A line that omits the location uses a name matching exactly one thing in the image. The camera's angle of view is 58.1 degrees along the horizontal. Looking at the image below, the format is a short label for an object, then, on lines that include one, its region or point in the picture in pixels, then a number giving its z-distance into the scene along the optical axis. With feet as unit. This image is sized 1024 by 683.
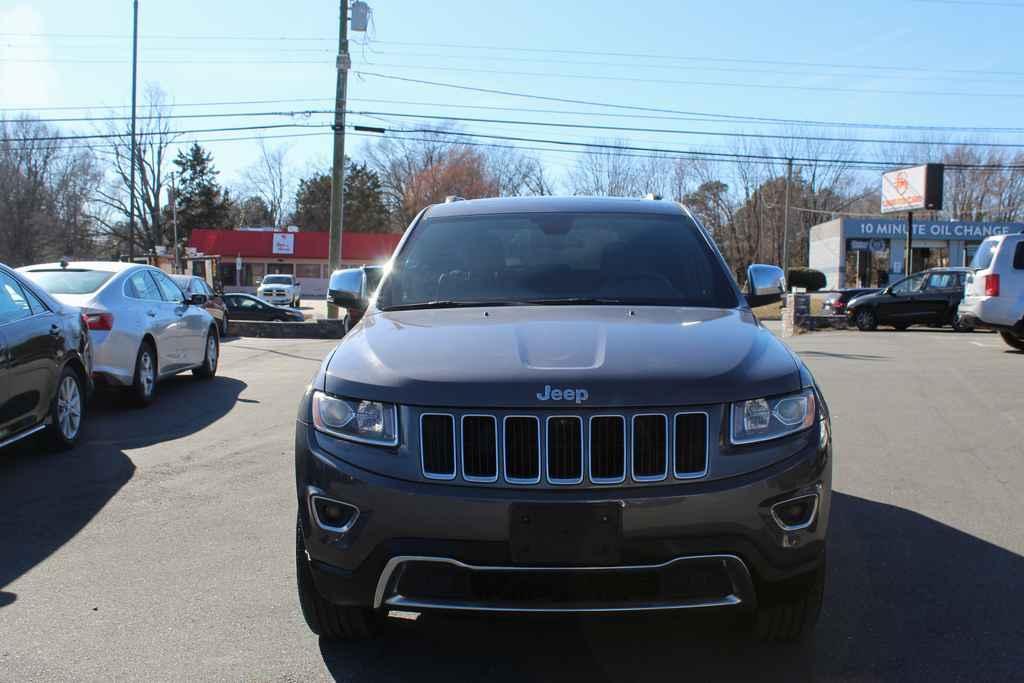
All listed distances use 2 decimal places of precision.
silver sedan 29.37
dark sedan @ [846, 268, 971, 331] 77.82
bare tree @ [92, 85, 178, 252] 224.74
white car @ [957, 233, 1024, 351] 49.60
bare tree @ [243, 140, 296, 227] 290.15
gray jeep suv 9.20
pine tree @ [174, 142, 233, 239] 272.72
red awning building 213.87
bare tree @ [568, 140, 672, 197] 176.24
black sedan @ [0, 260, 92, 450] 20.07
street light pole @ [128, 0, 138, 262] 119.65
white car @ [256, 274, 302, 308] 153.17
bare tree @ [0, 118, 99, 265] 216.33
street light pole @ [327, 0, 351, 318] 79.56
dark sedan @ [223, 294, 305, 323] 103.86
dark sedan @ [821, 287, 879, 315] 93.15
